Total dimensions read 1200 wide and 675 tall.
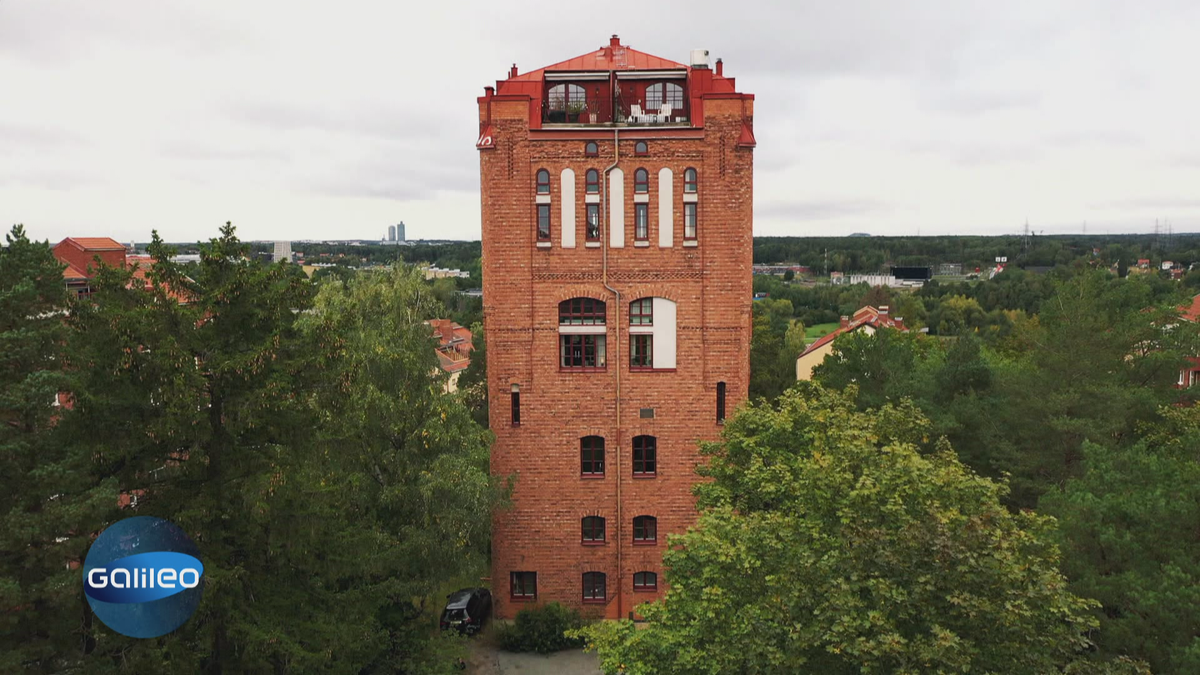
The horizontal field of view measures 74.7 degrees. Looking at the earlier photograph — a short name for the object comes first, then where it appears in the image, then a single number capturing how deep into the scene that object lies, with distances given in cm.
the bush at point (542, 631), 2556
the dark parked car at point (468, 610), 2662
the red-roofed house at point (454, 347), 7235
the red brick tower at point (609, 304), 2558
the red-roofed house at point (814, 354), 6694
